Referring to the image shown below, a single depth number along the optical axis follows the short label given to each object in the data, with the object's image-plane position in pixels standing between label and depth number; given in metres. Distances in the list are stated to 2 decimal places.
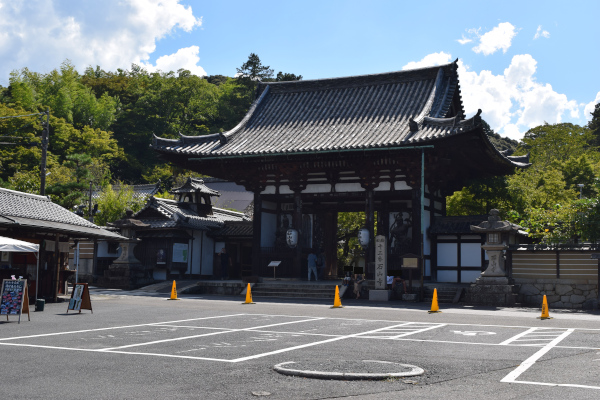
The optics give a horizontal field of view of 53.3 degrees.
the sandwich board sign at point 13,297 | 14.66
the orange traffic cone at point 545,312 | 16.91
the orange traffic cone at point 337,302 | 20.58
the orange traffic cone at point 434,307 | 19.06
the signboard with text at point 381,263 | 24.19
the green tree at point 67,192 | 35.28
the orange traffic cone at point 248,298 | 22.04
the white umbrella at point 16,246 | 15.27
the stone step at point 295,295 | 25.56
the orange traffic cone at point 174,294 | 24.26
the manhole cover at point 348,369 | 7.74
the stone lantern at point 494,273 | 22.09
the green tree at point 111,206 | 44.19
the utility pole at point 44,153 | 29.72
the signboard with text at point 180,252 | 33.52
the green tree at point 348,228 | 42.25
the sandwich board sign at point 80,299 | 17.23
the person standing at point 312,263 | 28.94
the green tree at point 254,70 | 70.44
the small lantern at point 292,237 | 28.86
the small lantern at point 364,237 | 27.34
